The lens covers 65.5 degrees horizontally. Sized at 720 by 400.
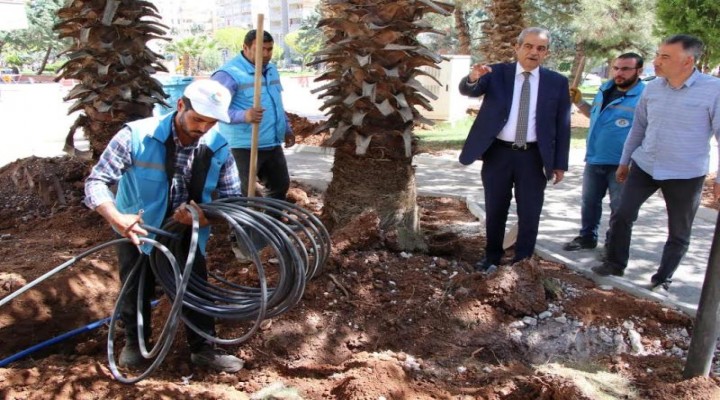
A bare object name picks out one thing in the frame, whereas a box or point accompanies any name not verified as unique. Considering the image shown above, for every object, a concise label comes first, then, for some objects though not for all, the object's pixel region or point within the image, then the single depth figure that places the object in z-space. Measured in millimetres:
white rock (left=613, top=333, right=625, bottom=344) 3605
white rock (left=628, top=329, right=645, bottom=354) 3525
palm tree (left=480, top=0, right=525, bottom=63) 13023
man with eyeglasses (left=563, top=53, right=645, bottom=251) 4809
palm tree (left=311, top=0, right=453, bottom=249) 4387
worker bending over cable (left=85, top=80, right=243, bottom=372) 2811
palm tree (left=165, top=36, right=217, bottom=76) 43697
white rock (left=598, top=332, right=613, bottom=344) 3626
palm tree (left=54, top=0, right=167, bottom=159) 5805
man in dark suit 4141
